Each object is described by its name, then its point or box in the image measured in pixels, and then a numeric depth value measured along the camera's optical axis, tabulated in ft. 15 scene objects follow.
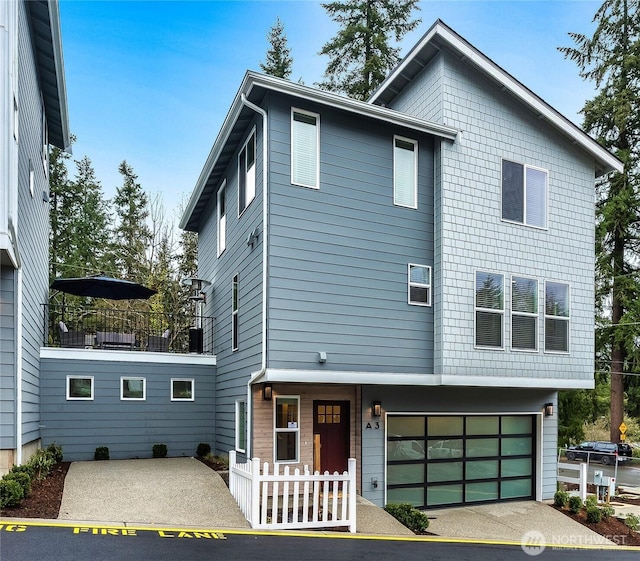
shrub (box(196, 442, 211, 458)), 46.29
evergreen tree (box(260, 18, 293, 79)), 93.15
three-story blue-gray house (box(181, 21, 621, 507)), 34.73
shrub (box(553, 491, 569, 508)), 41.19
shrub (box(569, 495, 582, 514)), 40.06
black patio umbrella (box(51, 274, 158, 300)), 49.26
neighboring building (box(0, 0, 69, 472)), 27.07
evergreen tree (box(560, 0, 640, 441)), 80.89
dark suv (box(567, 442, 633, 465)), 85.87
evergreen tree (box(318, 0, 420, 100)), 79.92
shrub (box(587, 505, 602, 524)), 38.17
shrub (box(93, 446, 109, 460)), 43.62
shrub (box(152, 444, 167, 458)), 45.34
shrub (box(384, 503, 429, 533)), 32.37
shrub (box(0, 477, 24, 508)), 25.99
